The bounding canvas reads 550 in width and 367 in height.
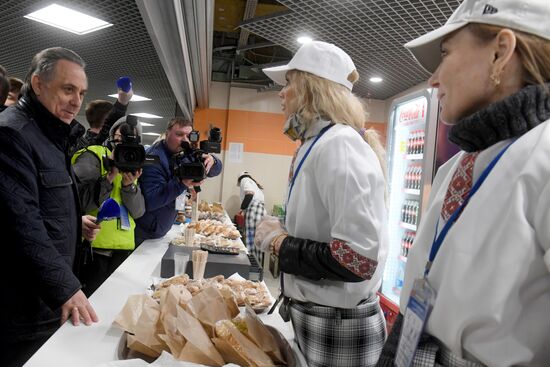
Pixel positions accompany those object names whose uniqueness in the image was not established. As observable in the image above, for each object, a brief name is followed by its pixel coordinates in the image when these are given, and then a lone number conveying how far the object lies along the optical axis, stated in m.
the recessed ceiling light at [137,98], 6.07
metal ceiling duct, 2.33
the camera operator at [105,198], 2.30
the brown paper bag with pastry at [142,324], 1.06
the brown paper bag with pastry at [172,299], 1.14
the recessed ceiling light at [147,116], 8.42
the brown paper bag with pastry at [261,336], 1.04
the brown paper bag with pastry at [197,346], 0.97
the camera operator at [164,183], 2.67
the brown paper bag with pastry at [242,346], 0.97
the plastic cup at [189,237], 2.54
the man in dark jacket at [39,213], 1.45
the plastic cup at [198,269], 1.80
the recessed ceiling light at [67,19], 2.70
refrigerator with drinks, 3.04
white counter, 1.13
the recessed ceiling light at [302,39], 4.24
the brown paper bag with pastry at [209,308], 1.09
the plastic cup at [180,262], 1.92
